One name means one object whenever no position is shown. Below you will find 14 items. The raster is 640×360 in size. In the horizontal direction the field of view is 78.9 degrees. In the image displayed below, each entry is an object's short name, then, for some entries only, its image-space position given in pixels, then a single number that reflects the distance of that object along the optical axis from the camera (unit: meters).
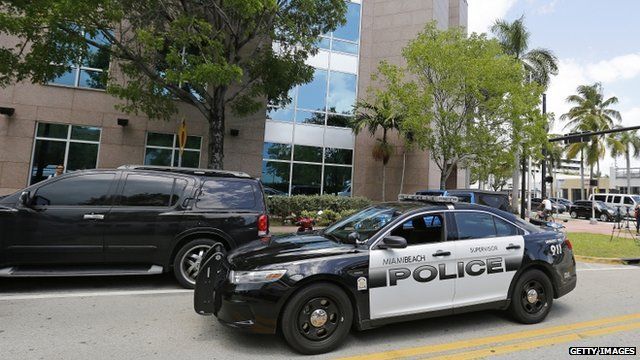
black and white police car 3.87
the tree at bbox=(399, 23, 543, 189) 16.69
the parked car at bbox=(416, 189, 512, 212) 10.33
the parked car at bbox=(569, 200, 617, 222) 30.20
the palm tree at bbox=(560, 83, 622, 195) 40.94
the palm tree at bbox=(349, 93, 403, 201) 18.52
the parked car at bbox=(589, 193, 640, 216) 30.84
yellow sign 10.16
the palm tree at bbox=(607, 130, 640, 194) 48.72
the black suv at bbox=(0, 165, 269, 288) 5.60
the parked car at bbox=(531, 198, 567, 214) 40.44
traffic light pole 20.95
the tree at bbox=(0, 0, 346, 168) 10.85
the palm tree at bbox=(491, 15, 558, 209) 27.27
